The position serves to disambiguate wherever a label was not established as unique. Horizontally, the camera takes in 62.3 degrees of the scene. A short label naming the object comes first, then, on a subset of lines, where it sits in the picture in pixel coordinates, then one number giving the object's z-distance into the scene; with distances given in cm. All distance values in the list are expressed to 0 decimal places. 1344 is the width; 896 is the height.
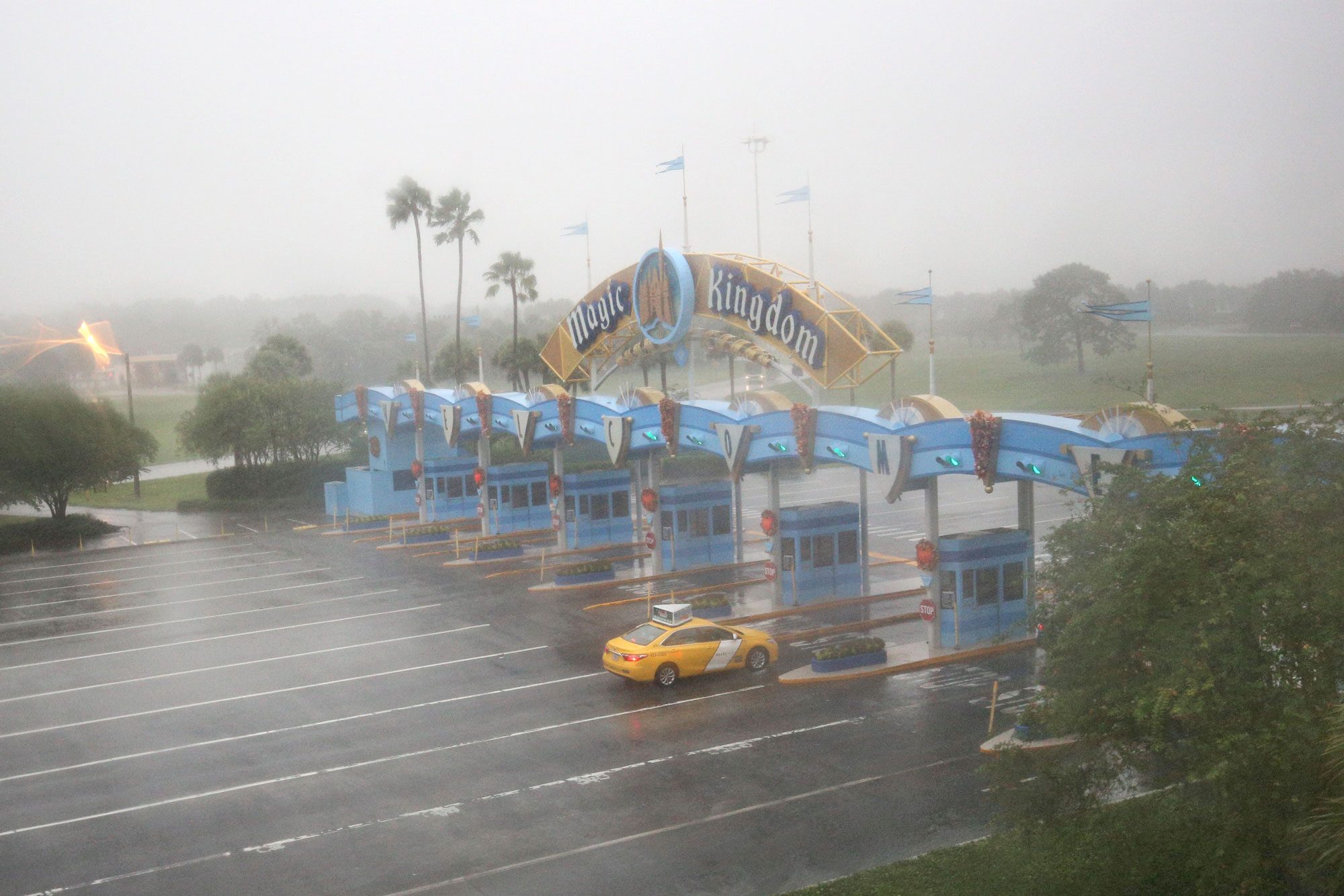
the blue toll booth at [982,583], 2572
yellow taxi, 2305
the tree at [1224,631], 1018
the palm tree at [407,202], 7344
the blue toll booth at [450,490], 5056
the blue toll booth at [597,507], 4300
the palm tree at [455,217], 7300
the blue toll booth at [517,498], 4656
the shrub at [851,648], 2392
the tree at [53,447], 5056
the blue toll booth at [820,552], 3123
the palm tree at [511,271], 6744
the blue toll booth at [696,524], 3722
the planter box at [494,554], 4038
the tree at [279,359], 7900
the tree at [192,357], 11500
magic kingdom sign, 2634
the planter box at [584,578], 3522
